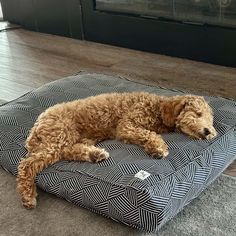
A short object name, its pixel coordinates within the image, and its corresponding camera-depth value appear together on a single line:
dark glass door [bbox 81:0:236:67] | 3.50
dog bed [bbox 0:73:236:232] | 1.81
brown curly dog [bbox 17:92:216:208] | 2.06
